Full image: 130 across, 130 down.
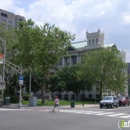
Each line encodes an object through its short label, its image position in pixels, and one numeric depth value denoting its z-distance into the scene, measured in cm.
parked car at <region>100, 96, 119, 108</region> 3291
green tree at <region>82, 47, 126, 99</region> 5766
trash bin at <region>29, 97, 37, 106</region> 3609
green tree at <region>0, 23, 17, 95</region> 4434
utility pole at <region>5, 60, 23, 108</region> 3267
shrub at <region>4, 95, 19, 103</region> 4316
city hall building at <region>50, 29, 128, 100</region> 8594
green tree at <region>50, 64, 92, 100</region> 6875
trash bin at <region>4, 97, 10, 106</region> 3326
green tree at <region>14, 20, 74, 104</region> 3934
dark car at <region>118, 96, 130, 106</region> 4139
